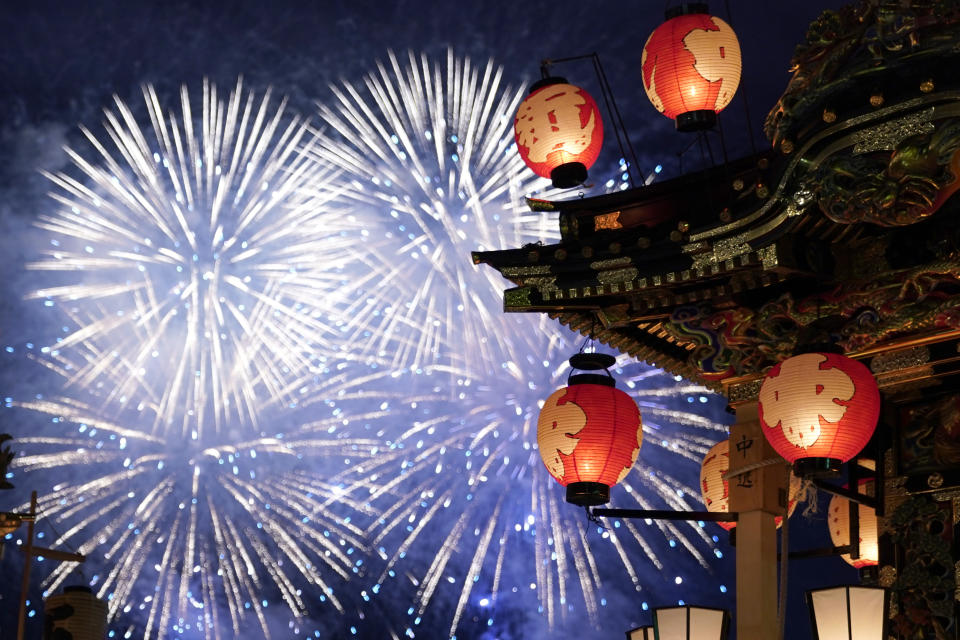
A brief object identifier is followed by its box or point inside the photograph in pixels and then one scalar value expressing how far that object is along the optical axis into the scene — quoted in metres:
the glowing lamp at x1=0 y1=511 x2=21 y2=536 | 9.80
